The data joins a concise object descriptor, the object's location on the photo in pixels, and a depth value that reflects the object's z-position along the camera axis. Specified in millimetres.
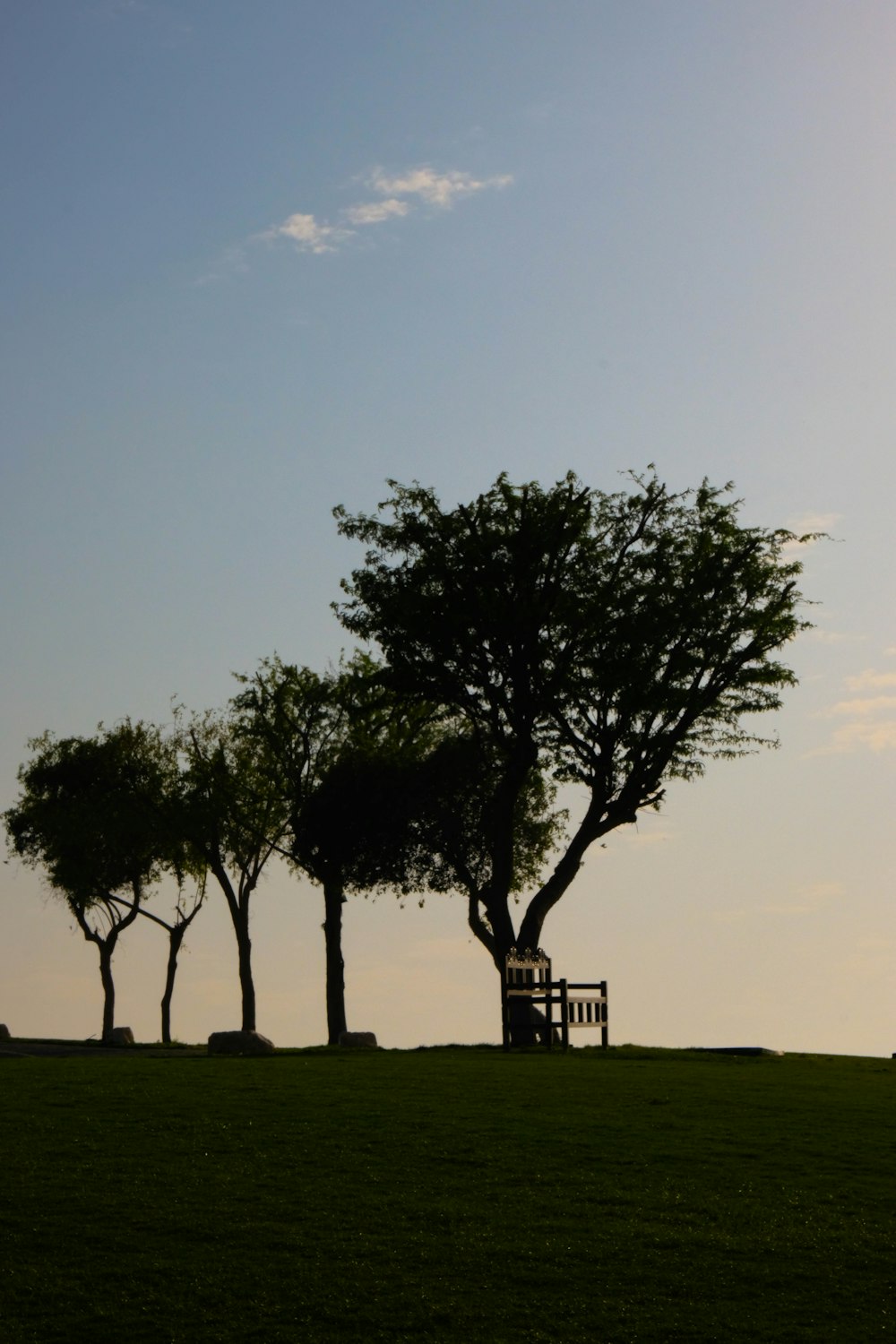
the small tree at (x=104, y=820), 69312
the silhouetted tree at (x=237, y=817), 66188
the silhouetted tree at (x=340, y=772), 56188
